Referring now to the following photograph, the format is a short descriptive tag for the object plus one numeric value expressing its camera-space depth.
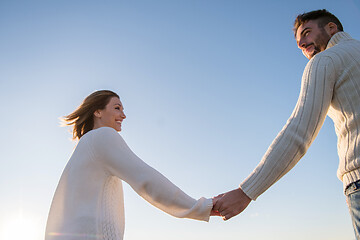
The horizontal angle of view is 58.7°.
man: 2.10
